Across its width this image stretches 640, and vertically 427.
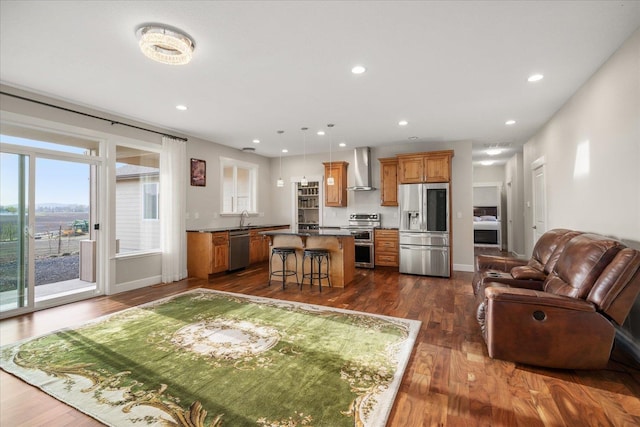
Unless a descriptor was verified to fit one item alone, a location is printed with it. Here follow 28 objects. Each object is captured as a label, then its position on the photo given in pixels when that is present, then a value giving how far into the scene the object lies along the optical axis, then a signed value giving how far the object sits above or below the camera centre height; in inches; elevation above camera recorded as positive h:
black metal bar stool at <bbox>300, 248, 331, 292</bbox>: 191.1 -32.3
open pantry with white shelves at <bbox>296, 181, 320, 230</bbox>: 319.9 +9.6
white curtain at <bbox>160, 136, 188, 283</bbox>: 215.2 +4.5
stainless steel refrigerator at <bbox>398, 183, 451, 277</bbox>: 230.4 -11.9
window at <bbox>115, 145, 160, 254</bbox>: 193.3 +11.0
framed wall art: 241.0 +35.4
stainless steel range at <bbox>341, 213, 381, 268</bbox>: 263.7 -27.5
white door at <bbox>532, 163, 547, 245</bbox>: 200.1 +8.5
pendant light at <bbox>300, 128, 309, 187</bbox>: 232.9 +64.5
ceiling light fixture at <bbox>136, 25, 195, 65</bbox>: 96.1 +57.9
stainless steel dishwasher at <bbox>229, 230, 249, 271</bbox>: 241.0 -29.0
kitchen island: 199.3 -22.1
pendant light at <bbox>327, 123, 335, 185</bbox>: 213.9 +64.3
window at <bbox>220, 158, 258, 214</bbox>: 282.7 +29.9
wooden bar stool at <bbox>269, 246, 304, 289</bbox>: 197.1 -32.2
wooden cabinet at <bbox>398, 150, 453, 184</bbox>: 235.1 +38.8
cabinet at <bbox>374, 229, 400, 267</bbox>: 258.5 -30.0
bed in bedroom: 416.5 -23.4
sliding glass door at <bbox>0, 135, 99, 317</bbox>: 146.9 -4.6
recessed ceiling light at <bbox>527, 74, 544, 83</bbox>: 132.1 +62.3
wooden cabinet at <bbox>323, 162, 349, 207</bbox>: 289.1 +28.5
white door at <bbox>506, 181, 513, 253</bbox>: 332.5 -5.8
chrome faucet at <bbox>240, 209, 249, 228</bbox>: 297.8 -1.1
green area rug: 75.7 -50.0
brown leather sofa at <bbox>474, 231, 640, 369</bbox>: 87.8 -31.3
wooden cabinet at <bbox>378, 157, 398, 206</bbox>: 267.0 +30.7
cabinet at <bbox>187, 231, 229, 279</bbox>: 223.8 -29.6
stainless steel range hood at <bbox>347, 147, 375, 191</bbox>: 276.5 +42.8
